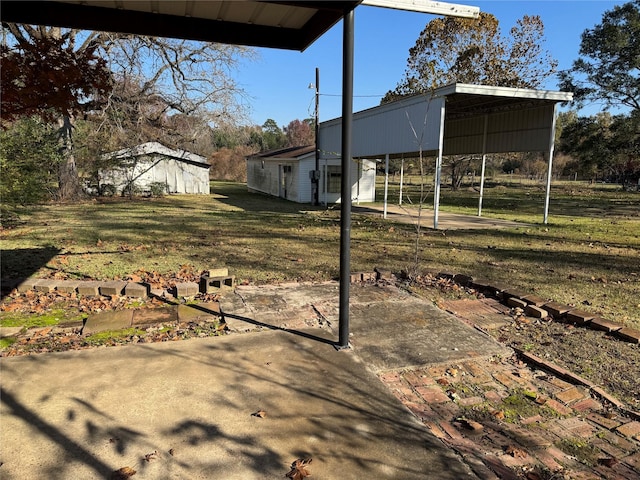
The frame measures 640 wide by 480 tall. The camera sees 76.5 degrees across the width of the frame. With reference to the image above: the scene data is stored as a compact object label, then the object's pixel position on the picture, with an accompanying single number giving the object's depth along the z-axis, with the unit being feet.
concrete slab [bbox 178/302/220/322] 13.46
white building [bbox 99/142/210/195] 73.36
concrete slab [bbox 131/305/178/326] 13.19
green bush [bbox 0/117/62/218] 25.07
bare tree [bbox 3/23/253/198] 55.83
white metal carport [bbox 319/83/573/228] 37.70
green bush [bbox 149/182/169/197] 76.59
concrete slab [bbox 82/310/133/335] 12.58
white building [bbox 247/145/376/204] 70.03
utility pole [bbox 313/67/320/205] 62.85
